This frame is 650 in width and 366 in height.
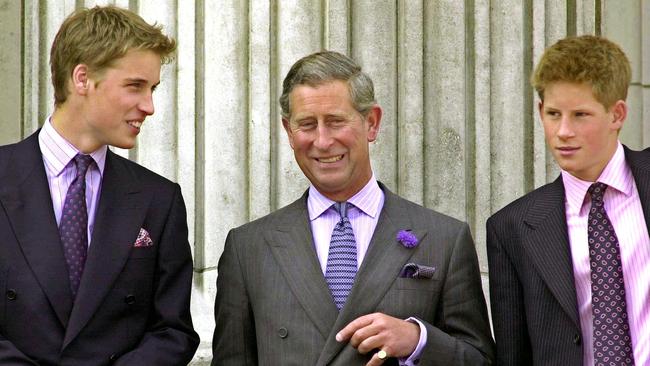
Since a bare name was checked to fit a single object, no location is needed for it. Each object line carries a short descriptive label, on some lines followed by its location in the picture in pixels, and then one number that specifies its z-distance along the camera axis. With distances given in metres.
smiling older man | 9.59
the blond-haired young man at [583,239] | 9.37
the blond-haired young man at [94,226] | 9.21
